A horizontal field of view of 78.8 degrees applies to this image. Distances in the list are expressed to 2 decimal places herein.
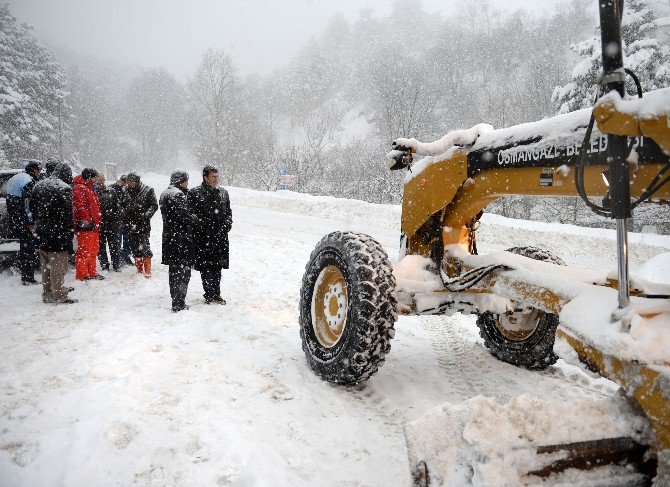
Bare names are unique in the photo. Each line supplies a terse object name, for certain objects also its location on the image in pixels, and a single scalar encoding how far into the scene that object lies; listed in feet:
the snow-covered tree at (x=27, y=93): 88.53
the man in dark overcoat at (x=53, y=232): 18.80
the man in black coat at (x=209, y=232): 18.53
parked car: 23.22
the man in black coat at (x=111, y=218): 25.32
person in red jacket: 22.15
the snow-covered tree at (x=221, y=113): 118.01
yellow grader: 4.65
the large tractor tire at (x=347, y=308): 9.75
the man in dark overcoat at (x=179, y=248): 17.69
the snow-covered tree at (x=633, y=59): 43.45
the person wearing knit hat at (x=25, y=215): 21.97
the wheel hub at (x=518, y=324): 12.44
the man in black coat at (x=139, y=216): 24.16
